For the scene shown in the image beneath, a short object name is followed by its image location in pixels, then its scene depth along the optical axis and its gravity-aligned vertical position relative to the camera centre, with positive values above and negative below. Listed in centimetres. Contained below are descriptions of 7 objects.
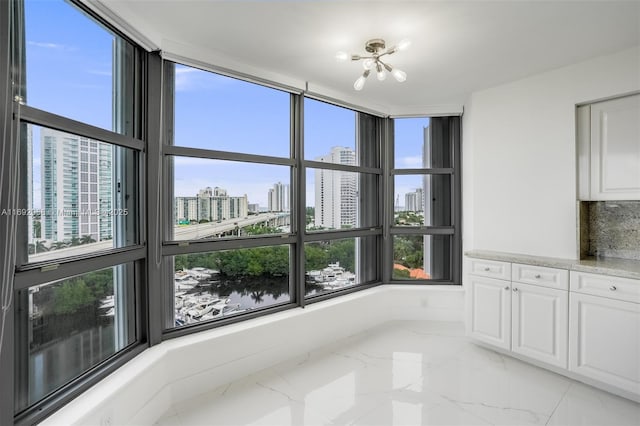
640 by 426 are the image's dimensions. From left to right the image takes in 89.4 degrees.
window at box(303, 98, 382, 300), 323 +15
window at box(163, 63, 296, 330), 237 +10
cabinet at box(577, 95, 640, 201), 238 +47
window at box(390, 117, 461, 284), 383 +14
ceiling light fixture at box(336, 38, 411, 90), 215 +103
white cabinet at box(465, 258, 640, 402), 216 -82
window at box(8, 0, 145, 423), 145 +4
